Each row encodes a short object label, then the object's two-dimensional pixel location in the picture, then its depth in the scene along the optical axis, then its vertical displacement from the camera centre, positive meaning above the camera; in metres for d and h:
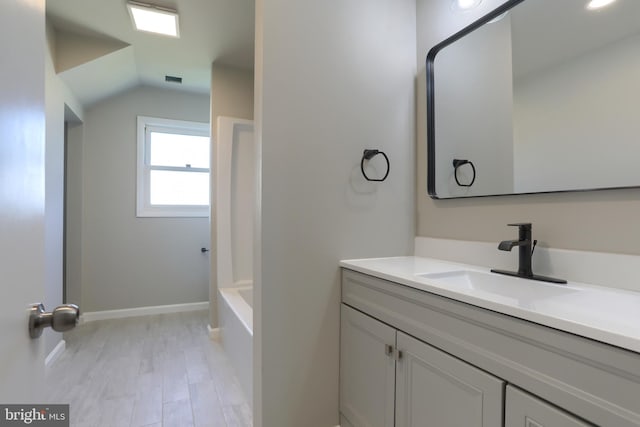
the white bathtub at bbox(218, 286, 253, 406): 1.88 -0.83
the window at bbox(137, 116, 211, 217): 3.60 +0.55
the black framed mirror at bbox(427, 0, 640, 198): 1.03 +0.46
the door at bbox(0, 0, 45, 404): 0.51 +0.04
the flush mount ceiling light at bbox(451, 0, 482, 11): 1.50 +1.05
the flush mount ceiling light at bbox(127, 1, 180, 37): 2.10 +1.41
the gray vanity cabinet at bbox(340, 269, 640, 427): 0.66 -0.44
